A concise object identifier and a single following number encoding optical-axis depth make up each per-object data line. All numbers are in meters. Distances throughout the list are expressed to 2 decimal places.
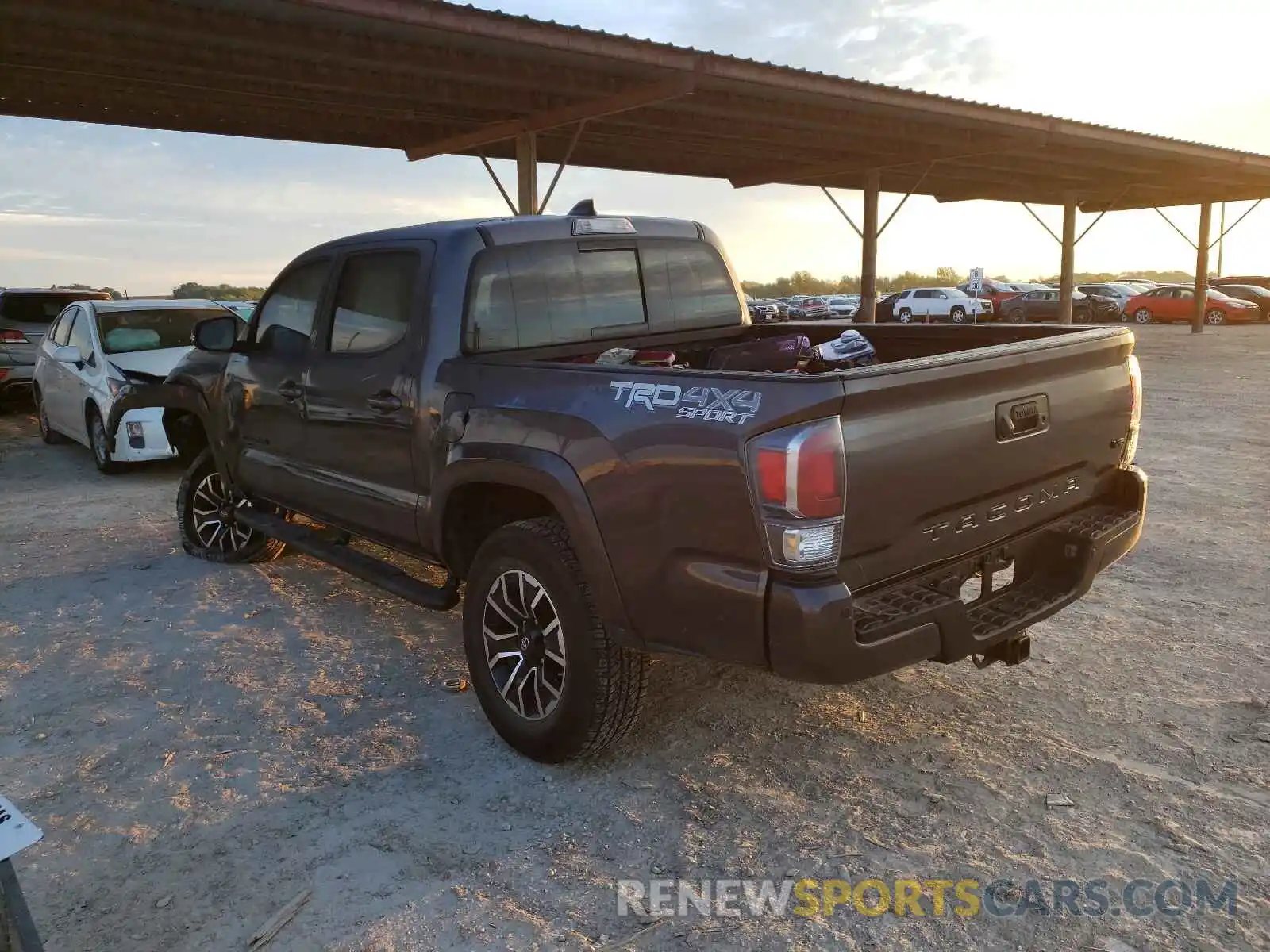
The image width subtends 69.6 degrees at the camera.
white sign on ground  2.06
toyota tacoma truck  2.60
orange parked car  33.72
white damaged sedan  8.90
